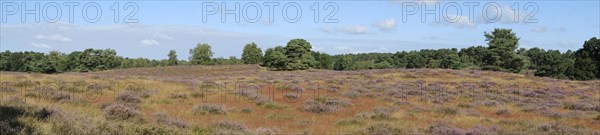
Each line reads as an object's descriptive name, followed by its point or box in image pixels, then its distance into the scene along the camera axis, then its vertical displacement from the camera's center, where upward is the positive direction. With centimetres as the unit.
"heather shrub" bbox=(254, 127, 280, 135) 1291 -191
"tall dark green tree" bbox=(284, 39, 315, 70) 8266 +198
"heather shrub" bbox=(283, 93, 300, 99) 2495 -171
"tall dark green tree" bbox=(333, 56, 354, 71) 13562 +34
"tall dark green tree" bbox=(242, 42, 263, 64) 12088 +280
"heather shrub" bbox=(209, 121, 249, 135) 1251 -187
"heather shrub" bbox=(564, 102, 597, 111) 2357 -207
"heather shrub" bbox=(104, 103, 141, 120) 1432 -159
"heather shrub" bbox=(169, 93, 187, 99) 2275 -161
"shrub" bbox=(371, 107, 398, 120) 1802 -195
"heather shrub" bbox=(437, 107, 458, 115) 1986 -197
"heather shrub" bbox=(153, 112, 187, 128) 1336 -173
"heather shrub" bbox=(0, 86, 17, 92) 2102 -122
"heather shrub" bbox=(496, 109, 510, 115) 2098 -210
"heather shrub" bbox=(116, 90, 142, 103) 2042 -155
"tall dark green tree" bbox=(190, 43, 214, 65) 12838 +262
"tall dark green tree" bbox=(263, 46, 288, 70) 8275 +68
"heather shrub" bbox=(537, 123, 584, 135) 1469 -209
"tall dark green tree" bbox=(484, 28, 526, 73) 7581 +288
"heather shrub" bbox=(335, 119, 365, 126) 1577 -200
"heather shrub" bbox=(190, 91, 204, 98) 2377 -161
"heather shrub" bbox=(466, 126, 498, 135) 1371 -201
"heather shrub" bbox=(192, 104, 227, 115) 1806 -180
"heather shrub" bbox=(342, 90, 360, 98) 2660 -169
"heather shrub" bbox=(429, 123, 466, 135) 1373 -198
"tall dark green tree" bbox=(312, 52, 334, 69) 11862 +156
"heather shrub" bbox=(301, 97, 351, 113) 2006 -185
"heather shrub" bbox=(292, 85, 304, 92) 2920 -151
